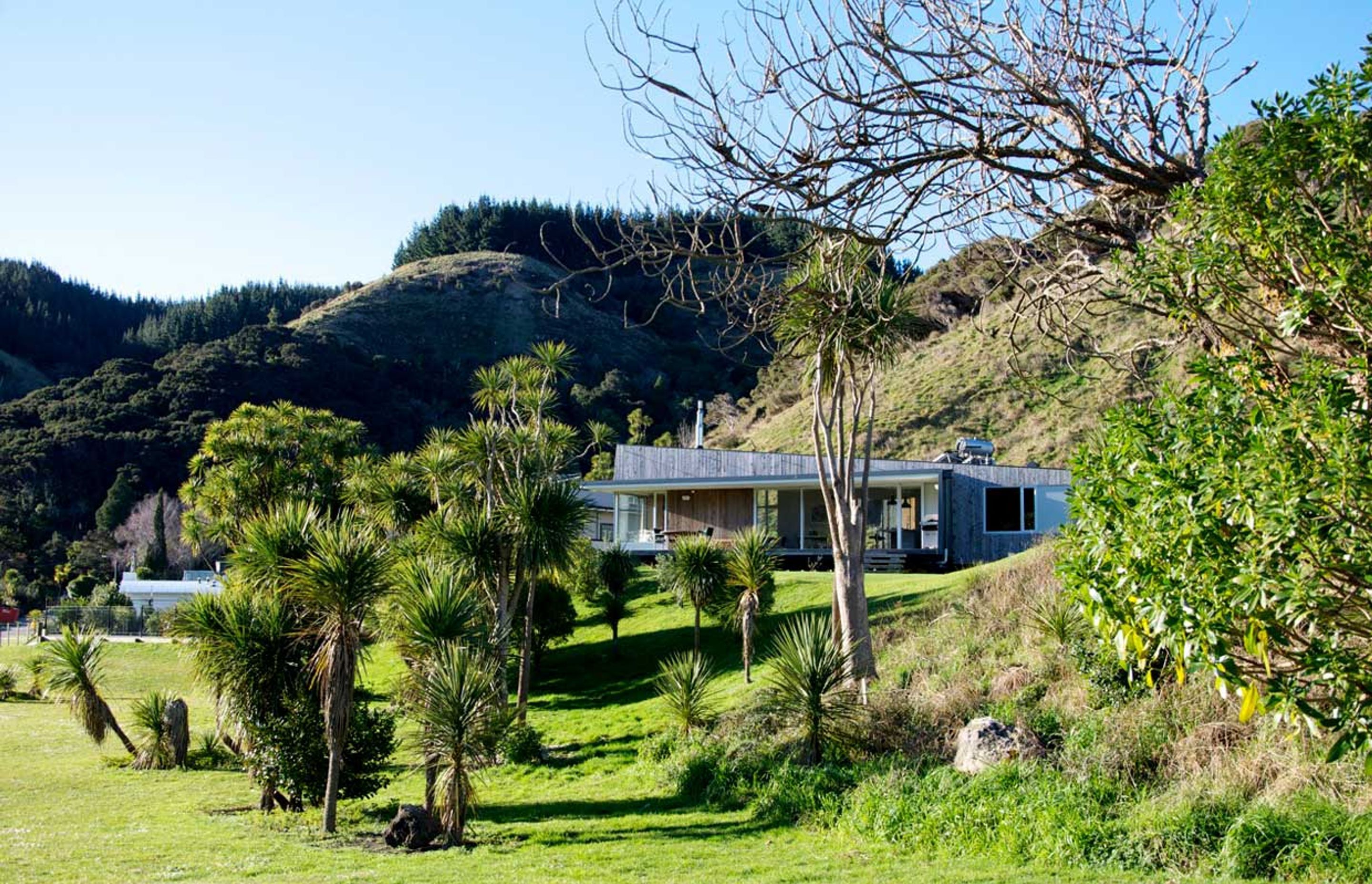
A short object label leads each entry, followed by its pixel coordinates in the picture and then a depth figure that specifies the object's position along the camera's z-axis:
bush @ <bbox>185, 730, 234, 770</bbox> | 21.67
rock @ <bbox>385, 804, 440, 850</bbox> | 13.02
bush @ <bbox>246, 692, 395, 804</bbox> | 15.70
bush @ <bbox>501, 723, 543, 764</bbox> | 19.00
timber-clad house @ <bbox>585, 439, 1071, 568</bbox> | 34.44
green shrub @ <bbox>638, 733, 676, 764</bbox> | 16.77
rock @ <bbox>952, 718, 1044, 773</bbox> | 11.50
